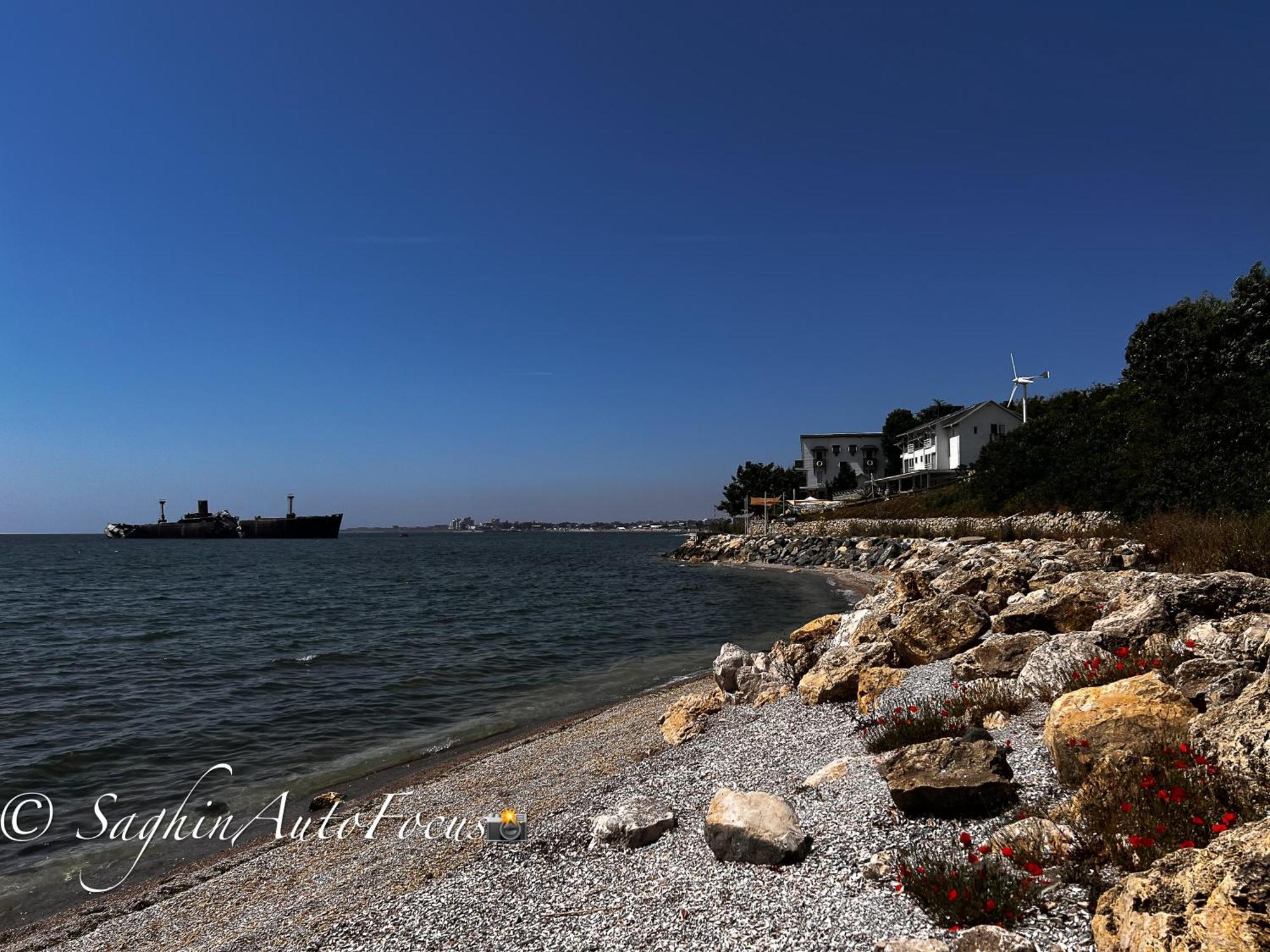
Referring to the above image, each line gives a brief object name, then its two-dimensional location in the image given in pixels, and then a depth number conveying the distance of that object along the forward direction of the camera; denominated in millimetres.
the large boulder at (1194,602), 8977
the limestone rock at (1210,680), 6480
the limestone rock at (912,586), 16031
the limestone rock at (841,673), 12016
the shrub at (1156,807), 4805
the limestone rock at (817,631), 16750
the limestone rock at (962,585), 15141
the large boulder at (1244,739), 5094
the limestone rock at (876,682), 11086
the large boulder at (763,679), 13562
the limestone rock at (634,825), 7410
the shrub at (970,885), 4684
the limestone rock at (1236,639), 7062
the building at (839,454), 108375
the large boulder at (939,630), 12438
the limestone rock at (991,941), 4168
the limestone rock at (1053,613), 11225
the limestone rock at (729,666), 14211
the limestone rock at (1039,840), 5062
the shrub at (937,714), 8234
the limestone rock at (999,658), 10062
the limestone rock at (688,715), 12156
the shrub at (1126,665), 7723
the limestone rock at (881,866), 5617
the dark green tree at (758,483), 113812
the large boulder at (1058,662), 8469
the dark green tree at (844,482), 103812
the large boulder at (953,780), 6145
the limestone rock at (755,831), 6238
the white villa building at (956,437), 79500
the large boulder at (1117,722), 5988
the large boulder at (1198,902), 3584
